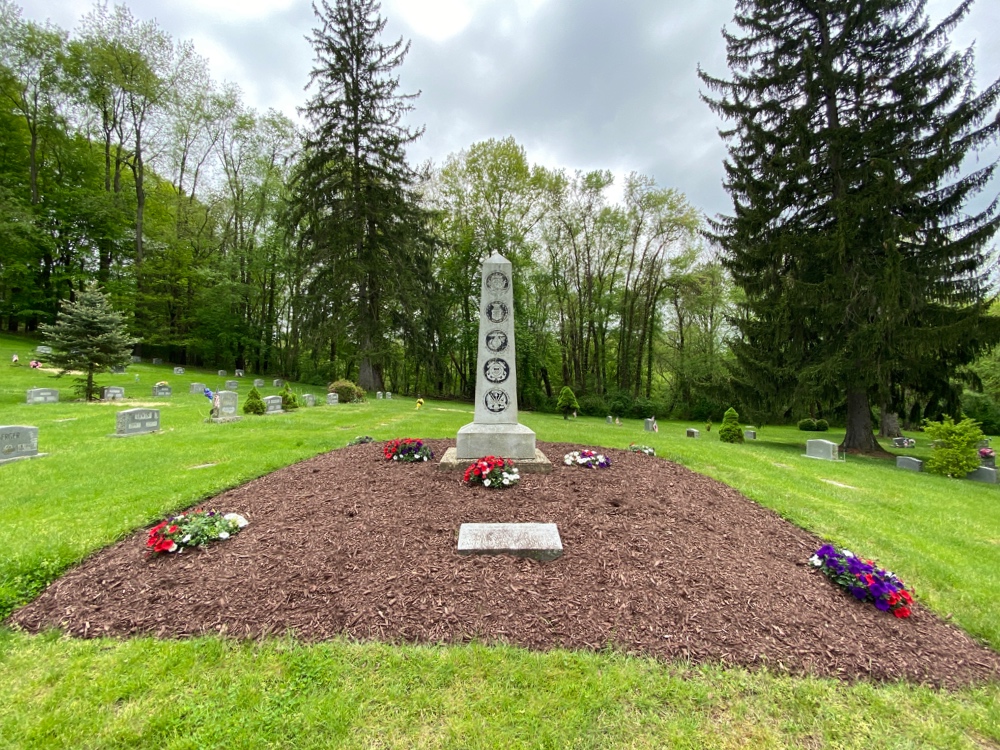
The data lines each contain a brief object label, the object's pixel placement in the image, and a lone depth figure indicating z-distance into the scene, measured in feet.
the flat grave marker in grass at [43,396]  38.03
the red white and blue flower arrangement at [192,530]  10.96
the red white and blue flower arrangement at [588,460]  18.88
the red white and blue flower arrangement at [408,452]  19.43
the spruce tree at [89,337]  37.93
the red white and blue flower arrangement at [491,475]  16.10
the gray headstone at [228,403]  34.22
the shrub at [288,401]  43.73
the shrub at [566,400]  72.38
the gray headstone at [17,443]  20.07
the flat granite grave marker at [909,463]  31.71
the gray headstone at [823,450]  33.71
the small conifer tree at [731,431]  43.42
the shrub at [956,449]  29.55
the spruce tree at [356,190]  60.29
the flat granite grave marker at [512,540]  10.96
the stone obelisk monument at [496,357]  20.26
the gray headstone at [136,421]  26.35
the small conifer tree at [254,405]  39.17
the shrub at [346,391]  54.90
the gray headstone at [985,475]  29.17
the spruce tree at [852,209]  33.58
